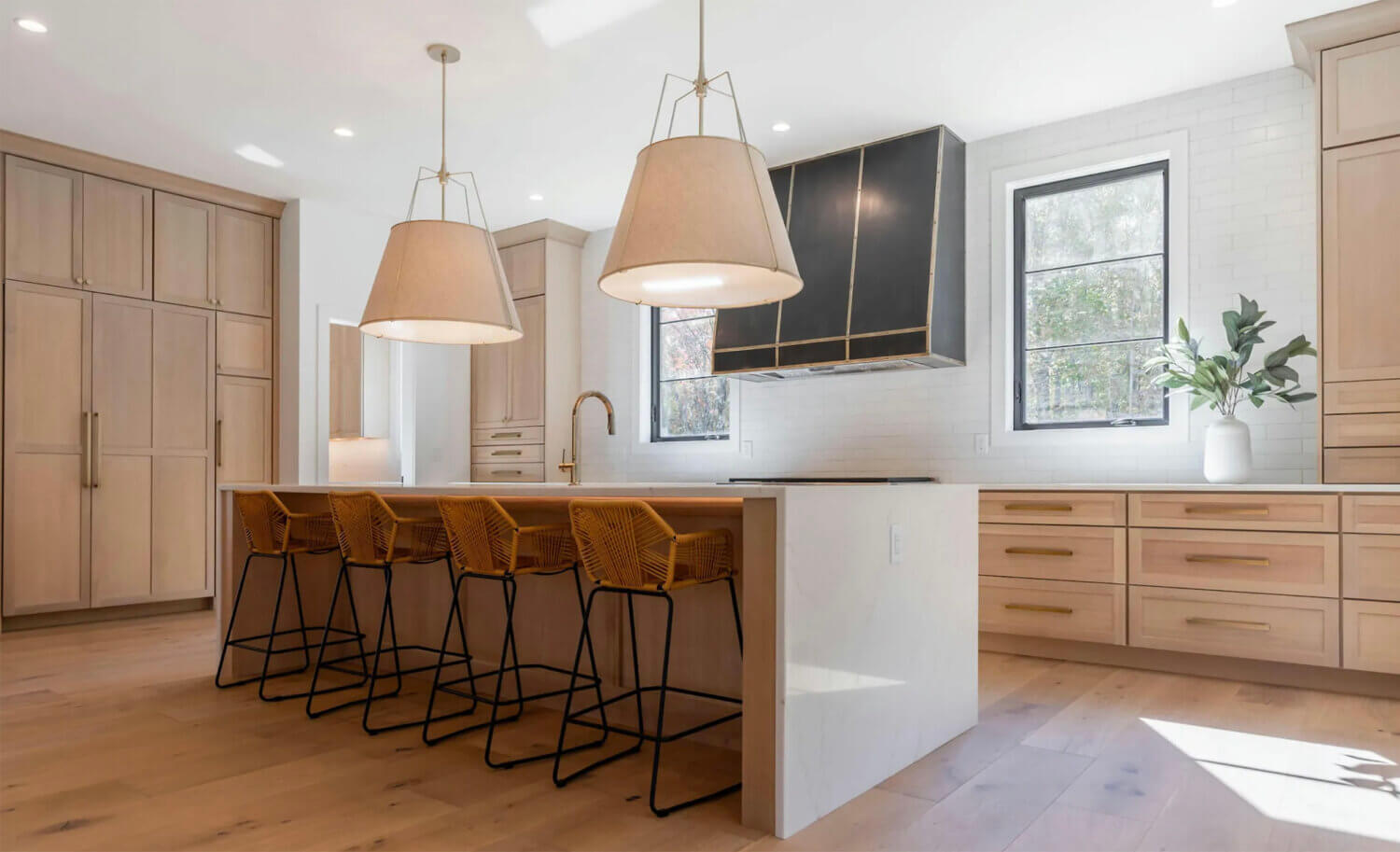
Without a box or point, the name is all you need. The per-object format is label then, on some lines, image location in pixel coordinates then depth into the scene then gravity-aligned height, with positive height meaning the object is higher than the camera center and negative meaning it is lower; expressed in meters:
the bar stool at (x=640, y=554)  2.35 -0.34
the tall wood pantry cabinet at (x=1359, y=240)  3.61 +0.78
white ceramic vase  3.90 -0.10
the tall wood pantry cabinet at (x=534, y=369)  6.68 +0.45
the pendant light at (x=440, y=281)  3.26 +0.54
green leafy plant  3.84 +0.26
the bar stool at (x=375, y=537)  3.23 -0.39
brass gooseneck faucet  3.44 -0.05
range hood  4.77 +0.90
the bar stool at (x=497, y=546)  2.80 -0.37
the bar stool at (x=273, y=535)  3.66 -0.44
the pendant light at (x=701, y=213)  2.40 +0.59
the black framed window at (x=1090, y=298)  4.57 +0.69
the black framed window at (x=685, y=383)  6.33 +0.34
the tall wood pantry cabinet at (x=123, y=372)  5.09 +0.34
